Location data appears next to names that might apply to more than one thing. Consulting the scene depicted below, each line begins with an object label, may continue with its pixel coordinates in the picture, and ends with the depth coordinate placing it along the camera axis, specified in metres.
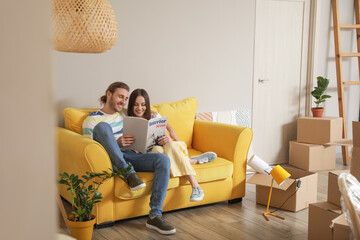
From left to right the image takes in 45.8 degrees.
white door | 4.64
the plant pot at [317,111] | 4.82
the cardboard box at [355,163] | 2.01
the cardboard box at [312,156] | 4.58
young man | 2.89
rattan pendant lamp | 2.08
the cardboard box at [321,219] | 2.38
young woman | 3.08
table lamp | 3.03
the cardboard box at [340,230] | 1.90
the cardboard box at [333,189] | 2.36
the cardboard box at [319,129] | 4.60
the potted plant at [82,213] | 2.50
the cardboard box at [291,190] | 3.21
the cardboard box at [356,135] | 2.27
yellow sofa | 2.84
